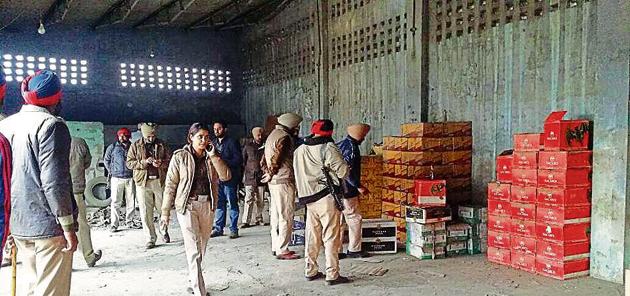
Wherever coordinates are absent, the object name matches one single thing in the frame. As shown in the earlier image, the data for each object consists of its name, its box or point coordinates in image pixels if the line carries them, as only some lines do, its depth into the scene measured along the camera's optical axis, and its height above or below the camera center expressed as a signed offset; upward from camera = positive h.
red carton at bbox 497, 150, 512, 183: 5.52 -0.43
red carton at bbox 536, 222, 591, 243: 4.92 -1.02
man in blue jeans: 7.27 -0.78
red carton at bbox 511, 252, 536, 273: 5.21 -1.39
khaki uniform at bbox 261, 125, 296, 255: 5.81 -0.58
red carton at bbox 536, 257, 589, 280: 4.94 -1.39
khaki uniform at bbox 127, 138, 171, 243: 6.85 -0.66
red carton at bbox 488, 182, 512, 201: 5.50 -0.69
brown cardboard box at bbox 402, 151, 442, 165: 6.38 -0.36
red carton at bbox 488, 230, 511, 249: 5.50 -1.22
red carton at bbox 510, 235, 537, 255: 5.20 -1.21
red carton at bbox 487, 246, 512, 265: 5.50 -1.40
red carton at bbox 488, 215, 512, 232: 5.49 -1.04
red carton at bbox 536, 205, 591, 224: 4.91 -0.84
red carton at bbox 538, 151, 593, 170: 4.90 -0.31
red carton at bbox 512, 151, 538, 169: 5.17 -0.32
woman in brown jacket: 4.25 -0.51
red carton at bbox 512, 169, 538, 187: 5.18 -0.51
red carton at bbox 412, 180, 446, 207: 5.99 -0.76
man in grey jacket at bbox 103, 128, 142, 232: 7.63 -0.70
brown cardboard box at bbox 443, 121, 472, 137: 6.59 +0.00
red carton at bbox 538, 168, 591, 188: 4.91 -0.49
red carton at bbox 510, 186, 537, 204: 5.20 -0.69
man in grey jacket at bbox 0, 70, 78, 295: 2.99 -0.35
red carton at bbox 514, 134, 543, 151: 5.14 -0.14
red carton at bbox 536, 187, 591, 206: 4.91 -0.66
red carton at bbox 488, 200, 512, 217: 5.50 -0.88
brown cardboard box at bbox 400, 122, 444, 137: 6.44 -0.01
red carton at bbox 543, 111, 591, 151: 4.94 -0.06
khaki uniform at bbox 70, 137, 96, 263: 5.49 -0.58
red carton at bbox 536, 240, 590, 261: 4.93 -1.21
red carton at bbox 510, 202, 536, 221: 5.20 -0.86
